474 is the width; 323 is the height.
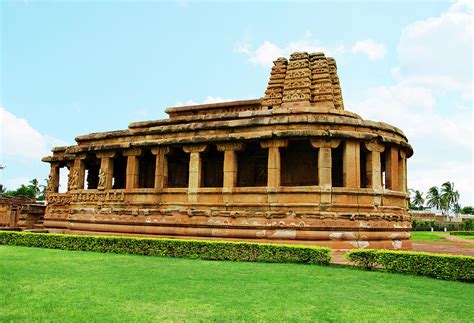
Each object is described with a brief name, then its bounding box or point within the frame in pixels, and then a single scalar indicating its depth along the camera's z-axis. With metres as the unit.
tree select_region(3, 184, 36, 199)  75.88
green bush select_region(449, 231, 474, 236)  36.20
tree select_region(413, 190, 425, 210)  95.09
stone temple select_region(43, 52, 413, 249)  13.73
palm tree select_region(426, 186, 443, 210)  92.26
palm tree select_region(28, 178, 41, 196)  73.80
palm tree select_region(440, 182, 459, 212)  88.00
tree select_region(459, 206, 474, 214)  109.68
